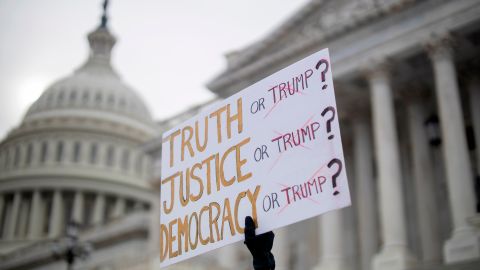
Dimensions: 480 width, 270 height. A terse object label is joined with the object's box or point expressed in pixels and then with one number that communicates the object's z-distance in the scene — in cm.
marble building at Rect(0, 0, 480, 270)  2600
